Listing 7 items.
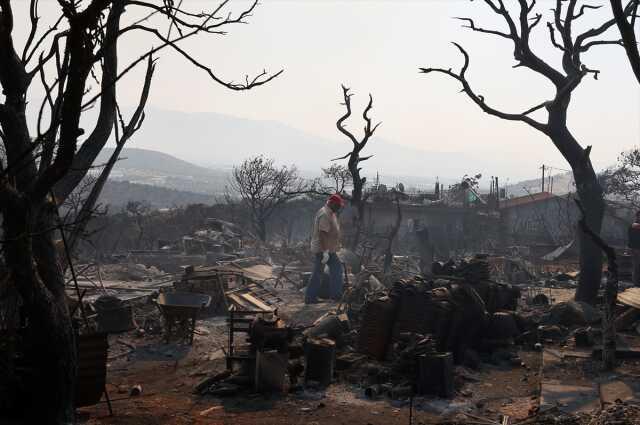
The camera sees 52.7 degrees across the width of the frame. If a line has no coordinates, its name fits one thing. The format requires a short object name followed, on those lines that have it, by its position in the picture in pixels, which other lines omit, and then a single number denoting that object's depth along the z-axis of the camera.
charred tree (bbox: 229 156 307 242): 26.59
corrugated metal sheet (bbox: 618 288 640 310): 10.13
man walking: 12.54
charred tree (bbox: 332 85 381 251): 17.33
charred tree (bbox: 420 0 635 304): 12.04
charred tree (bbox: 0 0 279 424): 4.27
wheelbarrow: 10.05
